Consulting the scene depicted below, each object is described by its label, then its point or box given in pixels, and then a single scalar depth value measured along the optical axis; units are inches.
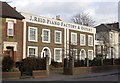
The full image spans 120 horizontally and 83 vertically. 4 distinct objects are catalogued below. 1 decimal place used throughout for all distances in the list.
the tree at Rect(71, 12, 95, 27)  2296.2
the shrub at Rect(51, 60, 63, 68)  1200.3
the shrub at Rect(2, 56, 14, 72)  789.2
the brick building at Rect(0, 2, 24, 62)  1027.3
